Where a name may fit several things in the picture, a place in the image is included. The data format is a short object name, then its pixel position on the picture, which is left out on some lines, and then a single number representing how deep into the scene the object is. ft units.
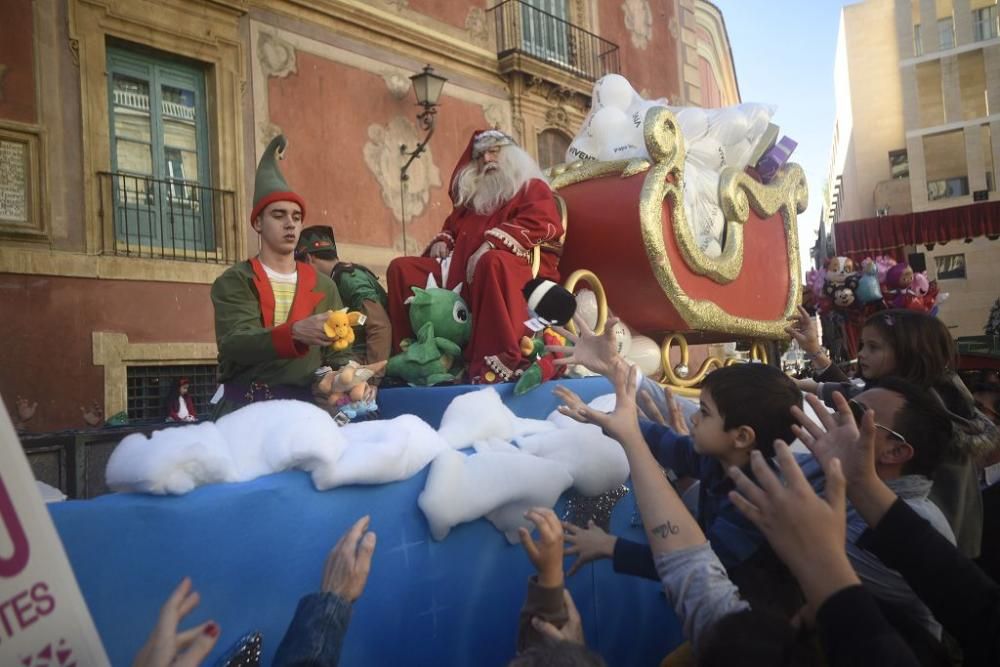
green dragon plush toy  8.73
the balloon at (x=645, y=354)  10.89
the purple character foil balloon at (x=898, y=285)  17.29
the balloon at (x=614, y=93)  12.68
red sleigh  10.69
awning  50.11
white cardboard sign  2.17
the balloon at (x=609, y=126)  11.99
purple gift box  13.52
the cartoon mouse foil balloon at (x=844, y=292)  17.34
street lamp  30.76
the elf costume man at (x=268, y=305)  7.54
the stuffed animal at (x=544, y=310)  8.57
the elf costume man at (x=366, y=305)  9.71
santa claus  8.71
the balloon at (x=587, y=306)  10.12
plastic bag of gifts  11.91
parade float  3.74
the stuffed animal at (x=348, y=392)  7.03
